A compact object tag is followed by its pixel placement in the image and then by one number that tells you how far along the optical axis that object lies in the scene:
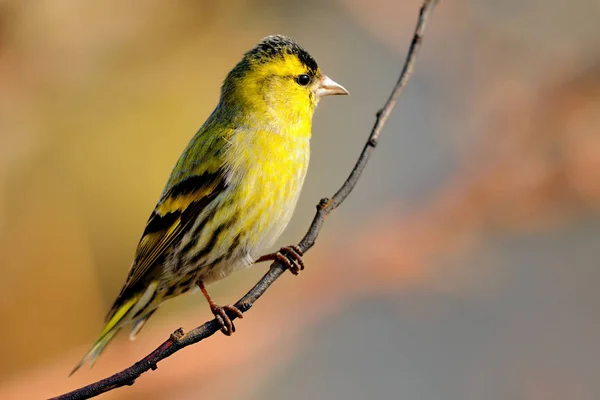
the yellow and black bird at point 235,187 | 2.26
